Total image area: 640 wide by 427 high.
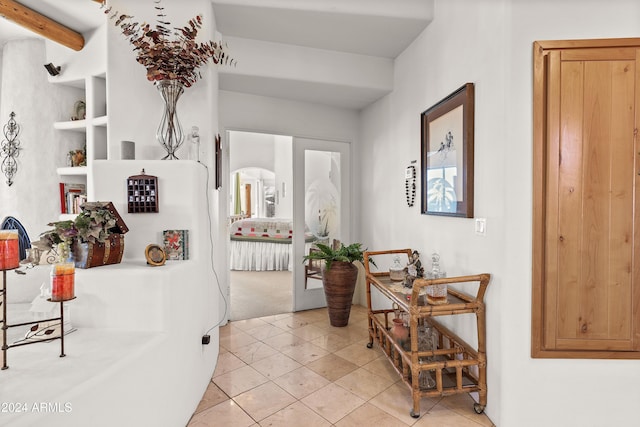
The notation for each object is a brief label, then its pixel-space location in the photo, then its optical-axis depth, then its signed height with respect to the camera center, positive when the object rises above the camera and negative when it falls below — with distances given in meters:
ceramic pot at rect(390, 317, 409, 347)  2.31 -0.90
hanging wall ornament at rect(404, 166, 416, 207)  2.96 +0.22
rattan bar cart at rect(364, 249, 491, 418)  1.95 -0.94
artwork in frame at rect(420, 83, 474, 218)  2.14 +0.40
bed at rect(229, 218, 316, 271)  6.11 -0.71
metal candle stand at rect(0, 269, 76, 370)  1.24 -0.50
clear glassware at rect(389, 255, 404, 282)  2.62 -0.54
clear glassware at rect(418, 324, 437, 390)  2.20 -0.97
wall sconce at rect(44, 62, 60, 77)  2.84 +1.24
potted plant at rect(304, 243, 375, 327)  3.30 -0.71
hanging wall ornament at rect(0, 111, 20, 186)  2.97 +0.55
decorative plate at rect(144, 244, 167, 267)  1.81 -0.26
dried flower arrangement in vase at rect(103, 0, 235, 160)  2.01 +0.95
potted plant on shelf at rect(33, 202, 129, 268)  1.68 -0.15
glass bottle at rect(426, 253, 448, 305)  2.03 -0.55
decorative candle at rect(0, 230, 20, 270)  1.24 -0.16
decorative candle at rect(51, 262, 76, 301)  1.36 -0.31
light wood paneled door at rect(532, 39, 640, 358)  1.76 +0.04
